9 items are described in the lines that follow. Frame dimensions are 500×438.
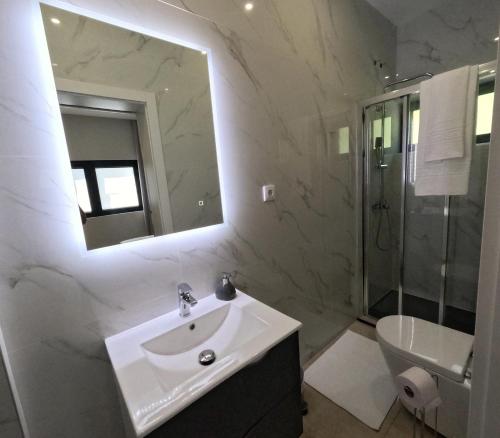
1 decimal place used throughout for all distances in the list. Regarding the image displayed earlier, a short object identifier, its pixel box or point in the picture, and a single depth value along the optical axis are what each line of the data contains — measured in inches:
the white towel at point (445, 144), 58.1
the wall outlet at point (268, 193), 56.9
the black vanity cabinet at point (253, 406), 28.7
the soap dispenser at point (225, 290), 48.3
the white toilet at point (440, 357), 45.7
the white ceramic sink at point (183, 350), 27.2
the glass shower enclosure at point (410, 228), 78.0
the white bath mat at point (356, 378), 58.7
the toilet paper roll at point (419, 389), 33.7
